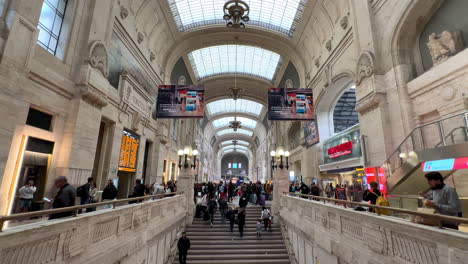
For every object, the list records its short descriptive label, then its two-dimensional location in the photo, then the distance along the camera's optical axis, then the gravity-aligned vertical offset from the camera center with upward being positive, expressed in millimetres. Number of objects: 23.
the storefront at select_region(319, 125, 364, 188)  11867 +1522
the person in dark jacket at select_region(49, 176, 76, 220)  3760 -281
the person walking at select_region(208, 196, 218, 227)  12194 -1400
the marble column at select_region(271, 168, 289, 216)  12734 -163
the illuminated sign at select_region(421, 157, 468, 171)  4628 +464
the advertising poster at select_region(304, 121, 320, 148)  14242 +3257
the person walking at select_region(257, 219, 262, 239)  10992 -2279
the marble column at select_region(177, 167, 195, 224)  12289 -208
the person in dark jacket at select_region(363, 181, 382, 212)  4746 -191
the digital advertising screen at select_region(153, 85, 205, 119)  11617 +4112
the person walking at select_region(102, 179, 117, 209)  5871 -312
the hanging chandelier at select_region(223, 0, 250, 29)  11693 +8747
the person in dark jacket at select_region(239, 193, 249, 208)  12180 -1041
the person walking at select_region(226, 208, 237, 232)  11438 -1731
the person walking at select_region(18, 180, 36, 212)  5688 -439
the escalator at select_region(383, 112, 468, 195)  4738 +805
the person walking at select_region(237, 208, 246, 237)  11102 -1830
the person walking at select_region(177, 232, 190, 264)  8523 -2440
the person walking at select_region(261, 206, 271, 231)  11539 -1765
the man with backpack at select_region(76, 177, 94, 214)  5793 -323
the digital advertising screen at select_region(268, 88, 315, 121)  11938 +4157
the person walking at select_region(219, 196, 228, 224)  12305 -1369
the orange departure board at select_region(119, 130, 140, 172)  10953 +1433
